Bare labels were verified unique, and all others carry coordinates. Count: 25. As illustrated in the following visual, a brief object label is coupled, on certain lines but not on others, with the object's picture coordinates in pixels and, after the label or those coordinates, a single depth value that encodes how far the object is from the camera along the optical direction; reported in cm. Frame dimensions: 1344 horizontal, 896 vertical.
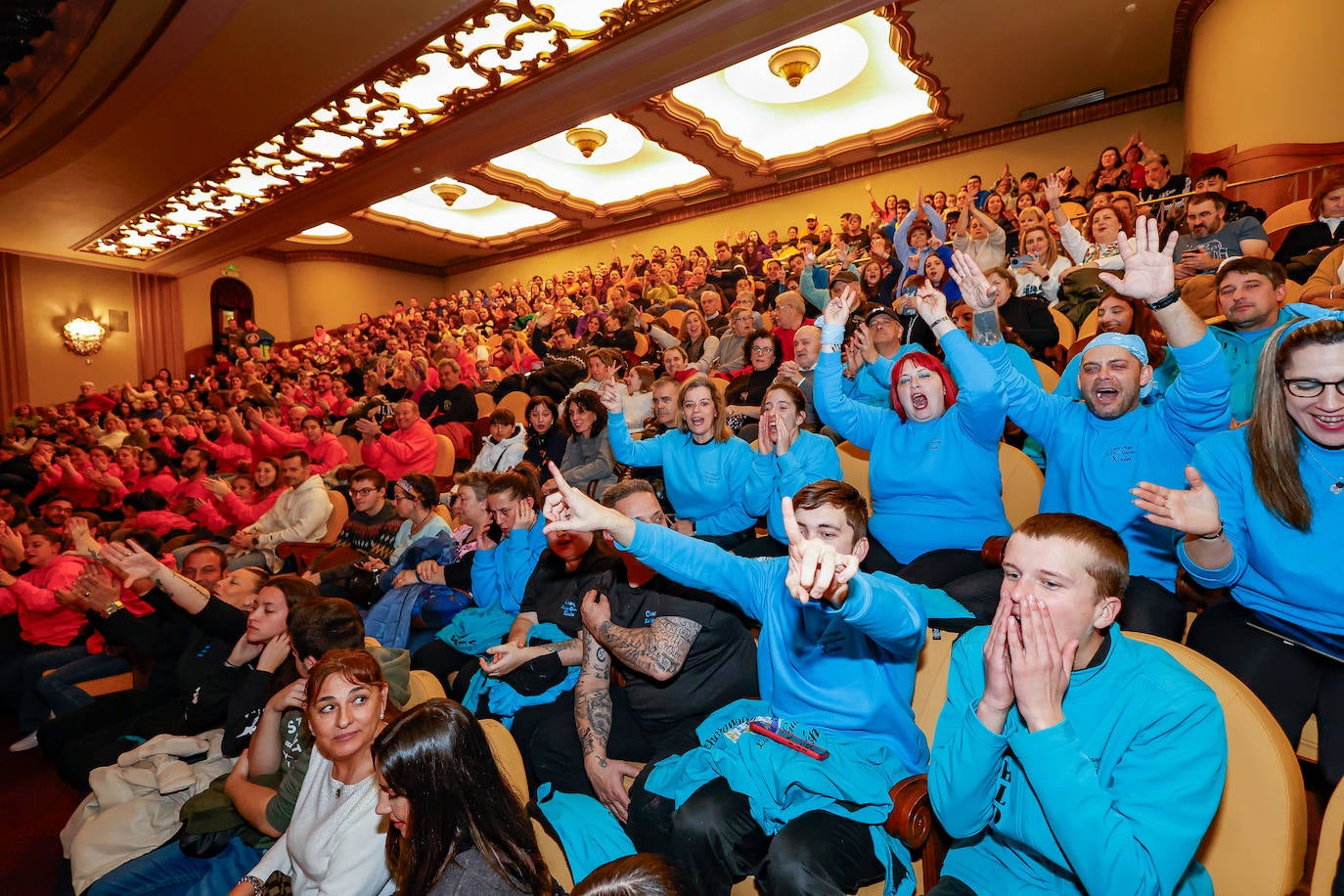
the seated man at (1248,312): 239
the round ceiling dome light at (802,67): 760
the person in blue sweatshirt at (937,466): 226
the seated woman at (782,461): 257
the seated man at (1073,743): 95
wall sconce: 1123
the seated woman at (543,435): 450
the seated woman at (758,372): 429
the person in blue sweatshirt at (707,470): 294
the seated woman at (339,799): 146
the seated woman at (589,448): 394
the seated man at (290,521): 436
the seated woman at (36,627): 370
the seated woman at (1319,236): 353
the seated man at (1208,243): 345
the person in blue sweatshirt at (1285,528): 141
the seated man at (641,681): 176
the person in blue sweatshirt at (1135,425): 184
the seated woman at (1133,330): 253
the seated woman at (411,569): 289
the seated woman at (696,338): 558
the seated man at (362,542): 335
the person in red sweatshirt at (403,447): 497
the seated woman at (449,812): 126
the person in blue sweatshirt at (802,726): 129
